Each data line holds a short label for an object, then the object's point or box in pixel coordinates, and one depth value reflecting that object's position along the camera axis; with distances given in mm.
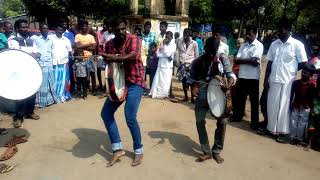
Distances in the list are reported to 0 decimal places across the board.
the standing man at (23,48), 4839
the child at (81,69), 6084
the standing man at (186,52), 6196
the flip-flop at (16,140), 4059
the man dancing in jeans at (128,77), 3413
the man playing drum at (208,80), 3541
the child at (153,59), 6441
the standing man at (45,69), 5446
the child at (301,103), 4223
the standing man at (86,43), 6079
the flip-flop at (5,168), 3424
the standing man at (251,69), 4736
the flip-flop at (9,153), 3704
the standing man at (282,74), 4260
